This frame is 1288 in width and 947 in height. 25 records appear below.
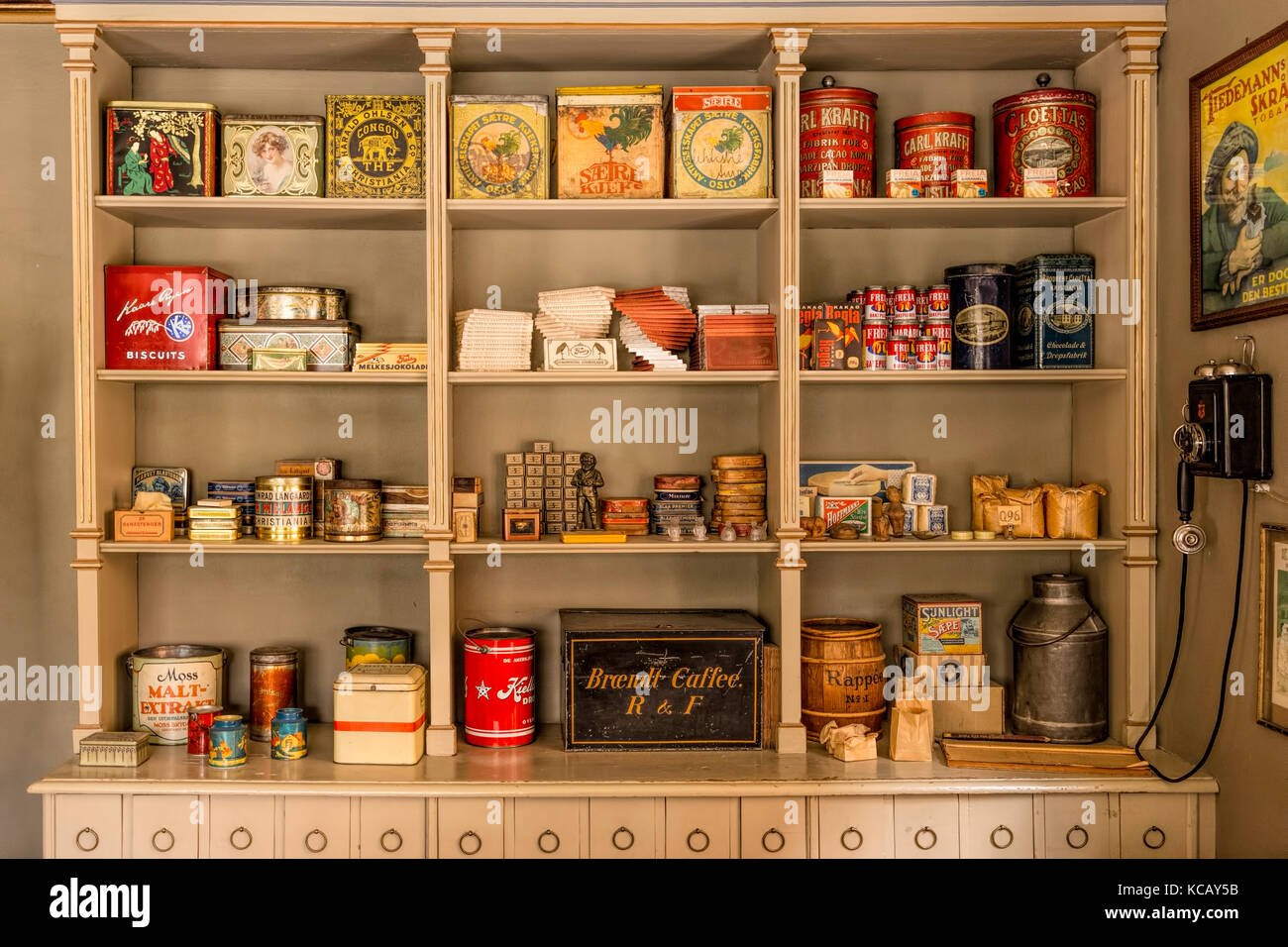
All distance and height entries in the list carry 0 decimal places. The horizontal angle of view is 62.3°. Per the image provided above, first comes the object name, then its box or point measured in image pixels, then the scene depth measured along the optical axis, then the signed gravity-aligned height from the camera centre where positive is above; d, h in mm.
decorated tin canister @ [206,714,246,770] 2932 -729
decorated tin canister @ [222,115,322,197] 3098 +949
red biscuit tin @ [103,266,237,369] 3080 +468
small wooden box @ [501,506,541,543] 3176 -147
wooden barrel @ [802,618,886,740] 3166 -608
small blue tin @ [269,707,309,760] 3008 -723
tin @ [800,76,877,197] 3119 +994
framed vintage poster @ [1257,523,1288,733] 2529 -389
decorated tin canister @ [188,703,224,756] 3055 -721
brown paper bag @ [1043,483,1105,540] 3141 -119
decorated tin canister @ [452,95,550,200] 3066 +954
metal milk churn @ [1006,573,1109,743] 3115 -575
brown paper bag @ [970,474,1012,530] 3320 -46
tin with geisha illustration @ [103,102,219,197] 3057 +954
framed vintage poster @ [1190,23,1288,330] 2525 +711
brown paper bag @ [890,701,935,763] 3000 -738
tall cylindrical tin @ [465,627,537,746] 3105 -622
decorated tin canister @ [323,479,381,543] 3141 -98
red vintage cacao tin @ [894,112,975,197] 3152 +968
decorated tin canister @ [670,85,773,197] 3066 +964
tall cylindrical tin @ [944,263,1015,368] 3145 +460
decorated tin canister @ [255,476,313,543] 3133 -87
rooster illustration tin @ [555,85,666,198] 3084 +965
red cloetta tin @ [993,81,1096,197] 3125 +991
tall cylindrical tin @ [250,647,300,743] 3193 -626
